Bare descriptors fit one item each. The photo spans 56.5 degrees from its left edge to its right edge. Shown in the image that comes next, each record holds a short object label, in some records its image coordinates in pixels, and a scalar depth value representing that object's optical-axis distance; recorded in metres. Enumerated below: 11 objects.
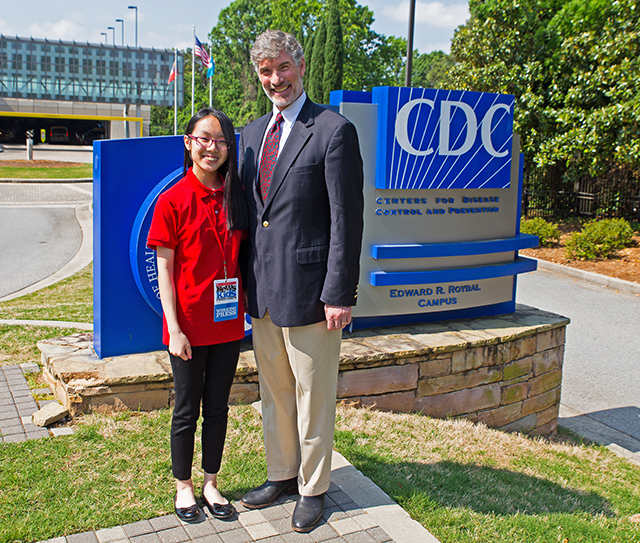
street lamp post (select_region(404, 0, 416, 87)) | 15.83
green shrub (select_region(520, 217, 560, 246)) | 15.10
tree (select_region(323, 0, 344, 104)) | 30.81
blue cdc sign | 3.93
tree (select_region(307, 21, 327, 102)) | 31.30
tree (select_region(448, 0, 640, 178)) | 13.75
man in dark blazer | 2.56
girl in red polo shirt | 2.55
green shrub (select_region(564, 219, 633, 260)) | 13.52
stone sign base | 3.77
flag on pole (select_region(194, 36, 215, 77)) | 27.81
